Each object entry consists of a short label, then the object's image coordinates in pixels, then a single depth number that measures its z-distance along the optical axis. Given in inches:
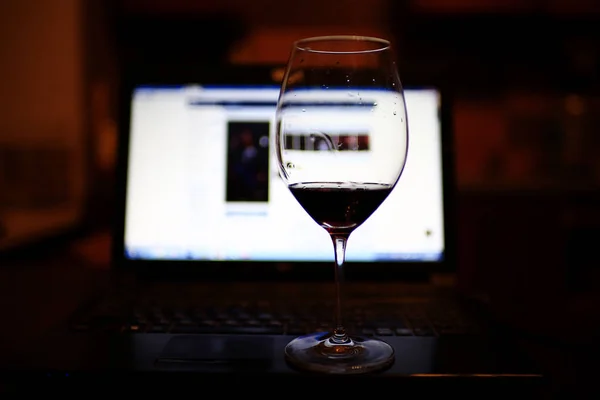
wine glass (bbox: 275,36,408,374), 19.2
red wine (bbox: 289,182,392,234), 19.2
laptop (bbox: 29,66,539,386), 29.0
